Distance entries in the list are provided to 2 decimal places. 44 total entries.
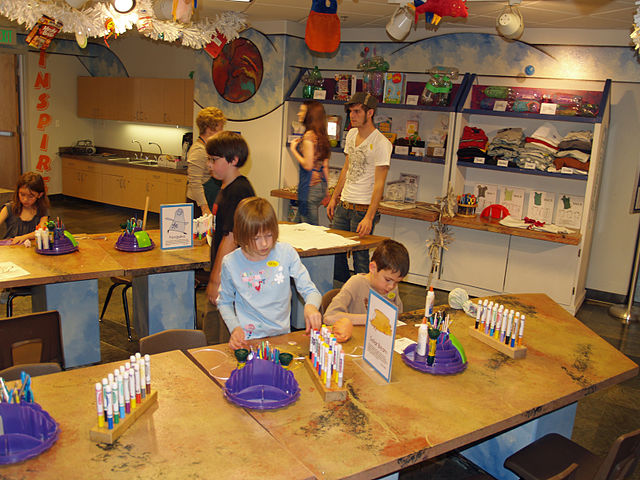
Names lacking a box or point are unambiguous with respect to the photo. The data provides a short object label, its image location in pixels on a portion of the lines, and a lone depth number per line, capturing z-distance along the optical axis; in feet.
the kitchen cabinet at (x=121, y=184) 28.53
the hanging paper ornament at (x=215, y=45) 18.25
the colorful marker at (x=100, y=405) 5.62
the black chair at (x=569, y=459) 6.40
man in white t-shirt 15.18
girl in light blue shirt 8.27
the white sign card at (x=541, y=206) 19.04
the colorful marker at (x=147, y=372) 6.29
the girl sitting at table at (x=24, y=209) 14.24
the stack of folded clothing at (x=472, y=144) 18.63
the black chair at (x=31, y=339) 8.17
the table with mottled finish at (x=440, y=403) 5.87
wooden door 30.40
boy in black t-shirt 10.17
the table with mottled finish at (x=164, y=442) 5.24
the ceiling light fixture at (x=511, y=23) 13.79
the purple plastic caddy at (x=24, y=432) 5.29
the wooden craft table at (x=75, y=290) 11.19
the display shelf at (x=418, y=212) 18.92
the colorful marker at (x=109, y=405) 5.64
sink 30.29
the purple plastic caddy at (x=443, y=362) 7.68
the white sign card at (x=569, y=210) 18.56
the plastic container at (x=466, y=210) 19.27
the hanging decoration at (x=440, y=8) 11.18
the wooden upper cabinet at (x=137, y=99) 28.48
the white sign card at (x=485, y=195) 19.94
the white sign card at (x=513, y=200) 19.49
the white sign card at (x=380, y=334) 6.95
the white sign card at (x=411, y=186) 21.04
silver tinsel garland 13.80
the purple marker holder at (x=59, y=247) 11.93
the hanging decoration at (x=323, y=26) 12.89
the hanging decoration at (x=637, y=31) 8.46
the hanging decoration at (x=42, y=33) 17.16
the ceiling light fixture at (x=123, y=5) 13.30
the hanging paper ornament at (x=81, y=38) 14.90
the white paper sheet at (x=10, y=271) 10.34
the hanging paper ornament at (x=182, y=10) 12.84
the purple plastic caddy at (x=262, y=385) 6.47
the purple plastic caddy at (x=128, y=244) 12.89
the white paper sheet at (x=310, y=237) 14.03
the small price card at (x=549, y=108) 17.60
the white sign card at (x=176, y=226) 13.15
